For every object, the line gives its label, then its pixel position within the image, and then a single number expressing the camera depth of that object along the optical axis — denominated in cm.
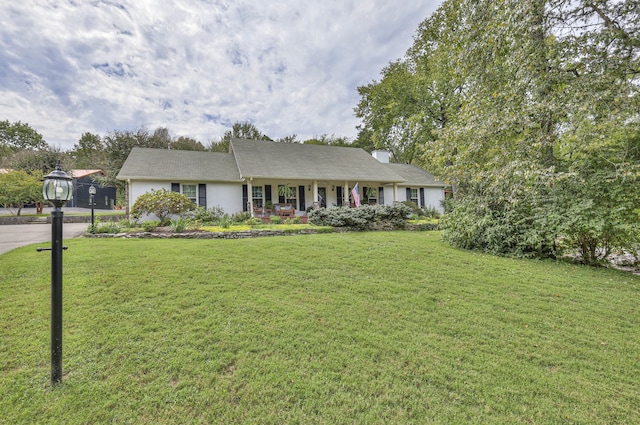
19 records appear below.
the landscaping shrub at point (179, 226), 955
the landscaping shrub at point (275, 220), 1284
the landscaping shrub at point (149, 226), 982
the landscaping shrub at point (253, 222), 1170
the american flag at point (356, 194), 1382
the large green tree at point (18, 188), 1739
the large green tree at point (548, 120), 488
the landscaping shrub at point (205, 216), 1249
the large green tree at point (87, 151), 3264
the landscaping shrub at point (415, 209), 1739
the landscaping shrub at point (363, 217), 1112
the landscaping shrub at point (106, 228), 943
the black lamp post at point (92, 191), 1126
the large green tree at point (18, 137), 3431
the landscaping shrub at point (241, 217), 1313
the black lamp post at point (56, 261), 226
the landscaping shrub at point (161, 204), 1101
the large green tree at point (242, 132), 3394
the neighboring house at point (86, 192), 2517
